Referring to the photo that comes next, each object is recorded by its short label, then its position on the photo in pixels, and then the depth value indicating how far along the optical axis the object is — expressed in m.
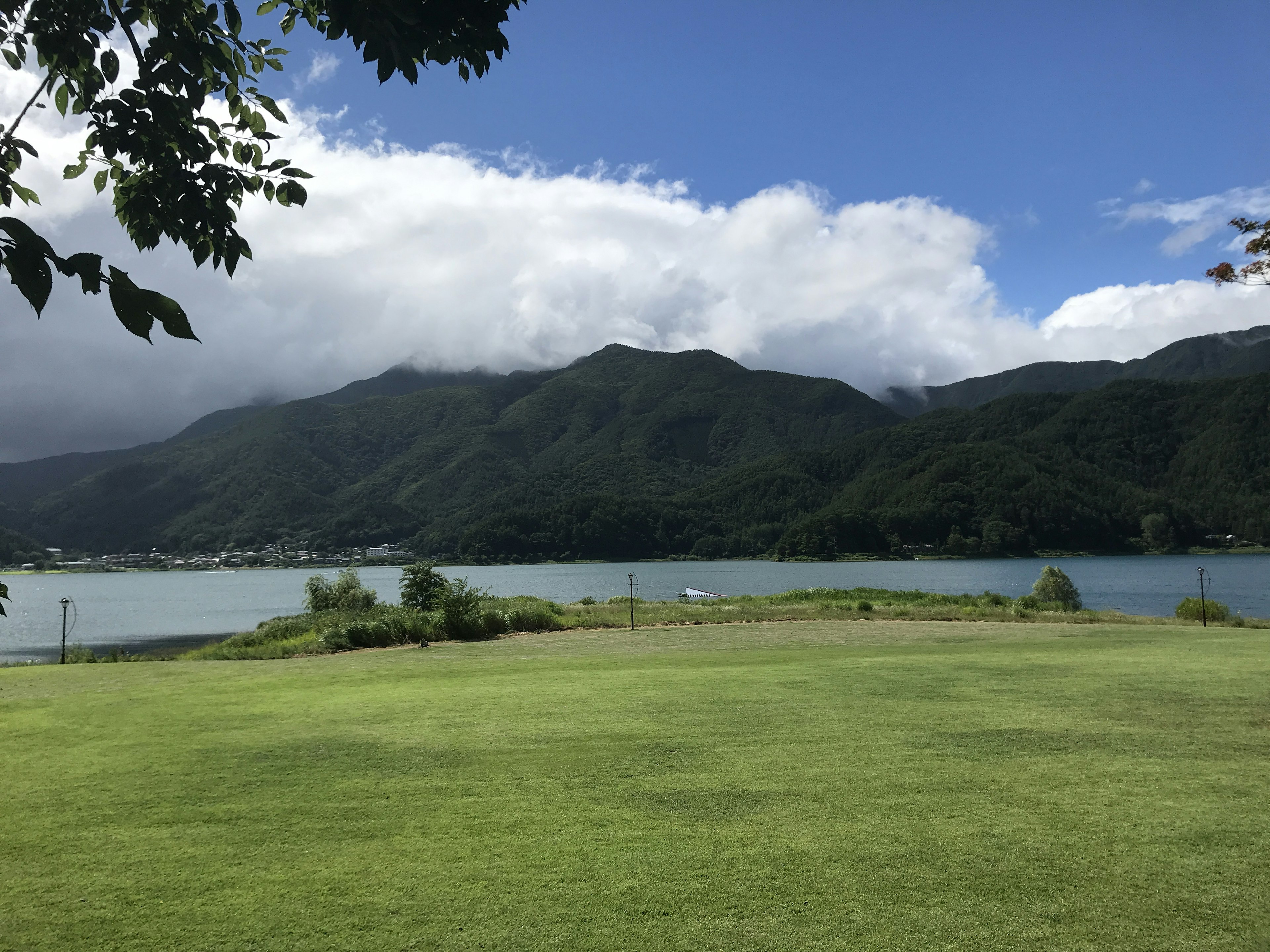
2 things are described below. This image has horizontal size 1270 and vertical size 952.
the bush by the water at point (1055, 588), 35.09
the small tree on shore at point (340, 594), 34.00
